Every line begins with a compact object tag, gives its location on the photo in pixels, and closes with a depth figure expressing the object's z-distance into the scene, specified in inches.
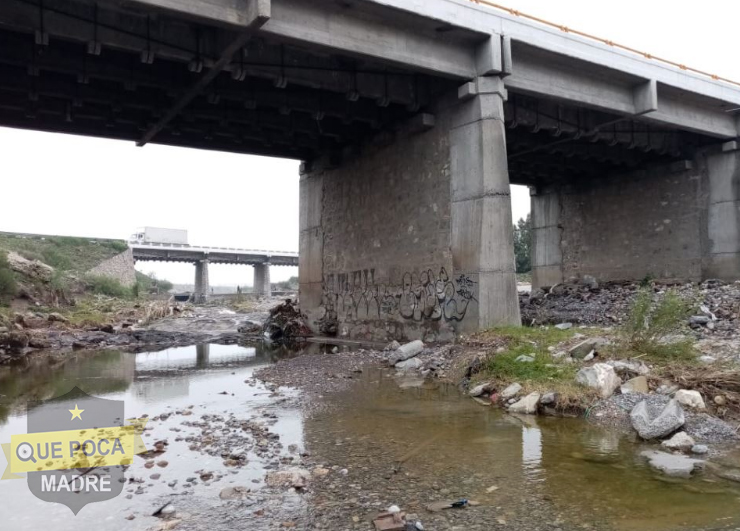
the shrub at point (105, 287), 1588.3
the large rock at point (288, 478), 167.5
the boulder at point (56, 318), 821.9
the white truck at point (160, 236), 2989.7
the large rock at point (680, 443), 195.2
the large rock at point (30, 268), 931.3
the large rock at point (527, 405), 263.8
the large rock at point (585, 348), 319.6
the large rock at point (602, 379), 259.4
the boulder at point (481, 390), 308.7
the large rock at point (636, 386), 252.7
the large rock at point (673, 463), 169.8
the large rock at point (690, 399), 228.8
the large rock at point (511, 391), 284.4
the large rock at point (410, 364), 414.9
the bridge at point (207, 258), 2664.9
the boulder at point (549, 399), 265.1
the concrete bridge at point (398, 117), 436.1
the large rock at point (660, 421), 208.2
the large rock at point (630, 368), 266.8
